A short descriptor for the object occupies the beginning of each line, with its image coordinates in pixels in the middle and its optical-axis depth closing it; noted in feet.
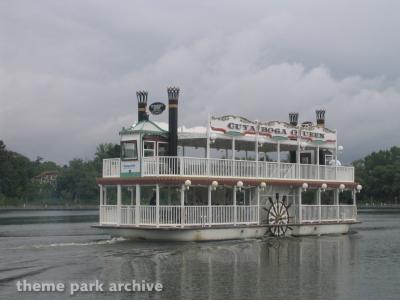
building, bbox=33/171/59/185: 556.27
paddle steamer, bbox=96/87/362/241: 98.78
